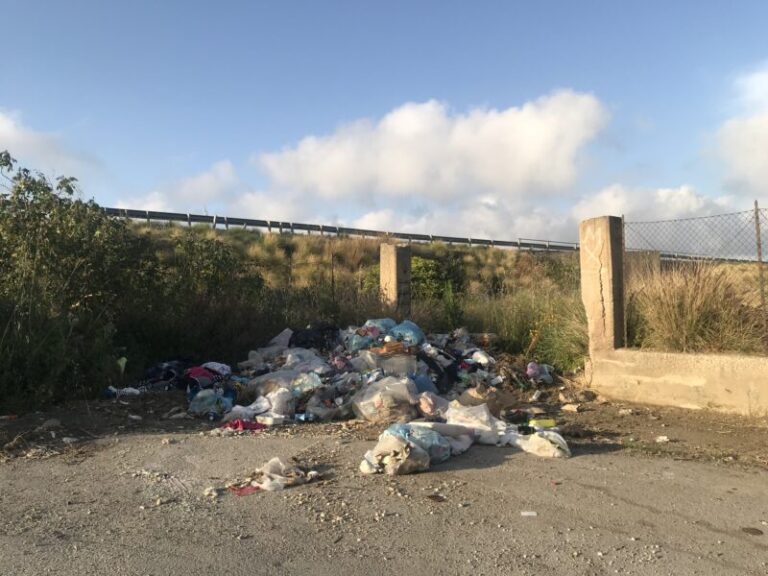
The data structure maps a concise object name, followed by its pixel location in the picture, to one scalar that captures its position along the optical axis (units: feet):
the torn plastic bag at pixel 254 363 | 32.42
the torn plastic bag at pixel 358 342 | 33.57
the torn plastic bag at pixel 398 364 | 30.14
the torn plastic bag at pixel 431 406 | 24.36
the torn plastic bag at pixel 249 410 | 24.97
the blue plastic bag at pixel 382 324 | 35.01
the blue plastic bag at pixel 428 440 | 18.57
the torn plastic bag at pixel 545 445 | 19.39
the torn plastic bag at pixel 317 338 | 35.37
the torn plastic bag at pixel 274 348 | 34.04
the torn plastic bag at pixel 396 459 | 17.53
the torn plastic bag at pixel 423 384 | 27.86
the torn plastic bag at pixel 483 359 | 32.91
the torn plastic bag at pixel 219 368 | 30.63
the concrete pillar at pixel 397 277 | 40.93
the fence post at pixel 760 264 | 25.45
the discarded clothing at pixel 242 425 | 23.58
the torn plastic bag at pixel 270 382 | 27.81
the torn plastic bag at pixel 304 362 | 30.40
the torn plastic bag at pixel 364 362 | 30.42
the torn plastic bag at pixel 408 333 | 33.45
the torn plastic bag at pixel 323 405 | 25.67
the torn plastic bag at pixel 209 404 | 26.00
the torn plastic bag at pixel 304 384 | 27.09
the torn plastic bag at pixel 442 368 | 30.63
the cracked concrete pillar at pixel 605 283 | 29.25
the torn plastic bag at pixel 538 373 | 31.53
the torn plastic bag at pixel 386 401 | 24.58
